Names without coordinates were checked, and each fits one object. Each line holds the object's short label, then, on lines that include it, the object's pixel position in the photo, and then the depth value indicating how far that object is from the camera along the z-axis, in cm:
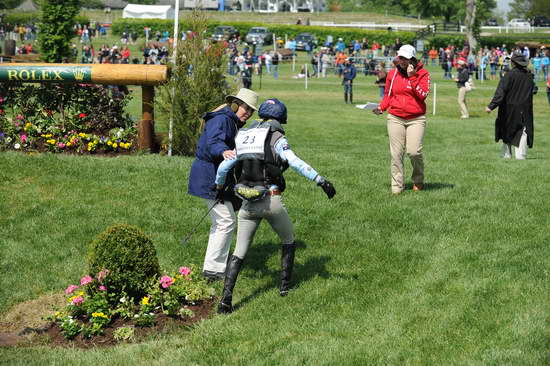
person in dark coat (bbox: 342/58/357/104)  3406
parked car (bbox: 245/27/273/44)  6762
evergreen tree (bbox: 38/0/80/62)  3884
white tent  8288
